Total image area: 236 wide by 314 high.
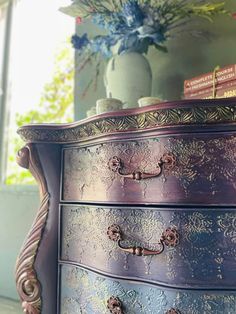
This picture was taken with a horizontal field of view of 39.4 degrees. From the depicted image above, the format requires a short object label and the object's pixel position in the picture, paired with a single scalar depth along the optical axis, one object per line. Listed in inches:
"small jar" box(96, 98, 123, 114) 40.4
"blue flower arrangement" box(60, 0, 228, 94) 46.3
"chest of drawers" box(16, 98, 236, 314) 29.1
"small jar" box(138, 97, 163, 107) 38.3
